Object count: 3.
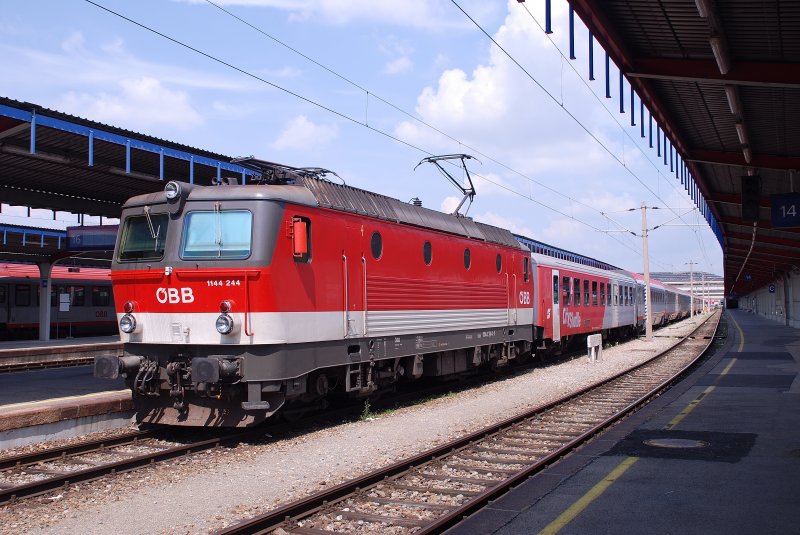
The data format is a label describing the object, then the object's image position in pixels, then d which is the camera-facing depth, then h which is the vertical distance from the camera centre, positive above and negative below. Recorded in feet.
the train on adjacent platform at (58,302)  101.14 +0.72
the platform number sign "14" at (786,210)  52.24 +6.99
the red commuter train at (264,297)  30.89 +0.44
